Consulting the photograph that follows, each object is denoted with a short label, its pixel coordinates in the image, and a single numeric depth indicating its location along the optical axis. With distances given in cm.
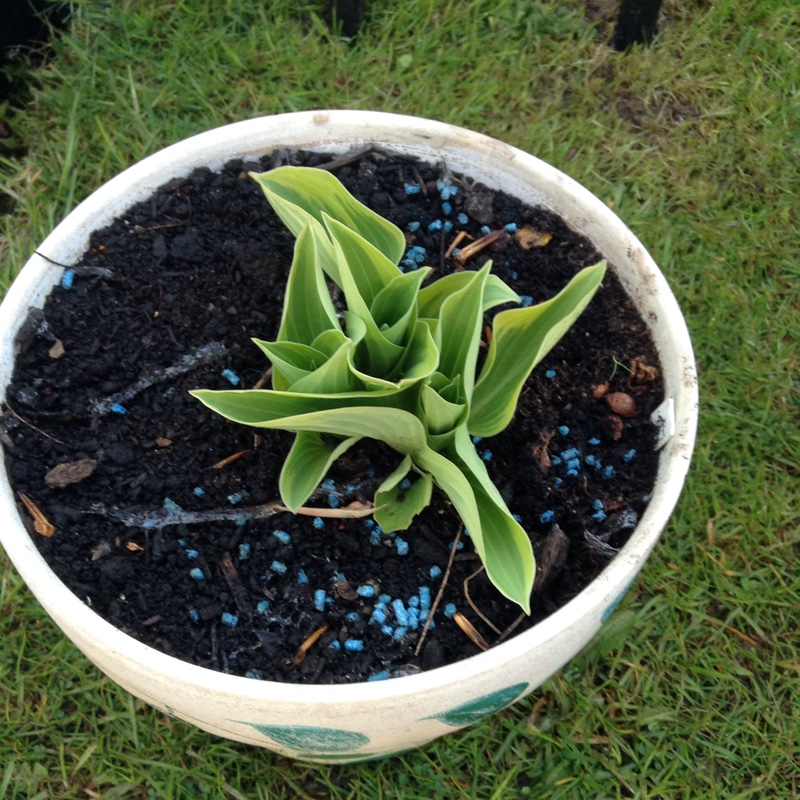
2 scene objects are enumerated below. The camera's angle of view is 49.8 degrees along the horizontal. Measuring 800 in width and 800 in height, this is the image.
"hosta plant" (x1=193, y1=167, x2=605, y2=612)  93
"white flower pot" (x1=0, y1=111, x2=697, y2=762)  93
